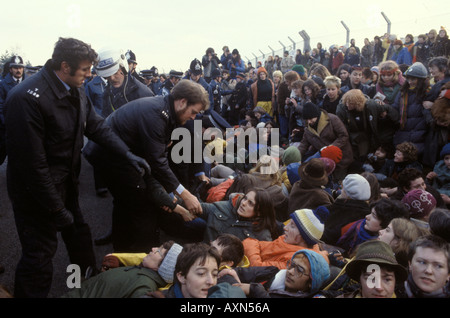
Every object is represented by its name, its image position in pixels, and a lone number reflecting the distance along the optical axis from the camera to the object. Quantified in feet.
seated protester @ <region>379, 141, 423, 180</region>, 15.28
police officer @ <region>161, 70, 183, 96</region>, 28.43
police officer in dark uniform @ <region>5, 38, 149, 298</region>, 7.59
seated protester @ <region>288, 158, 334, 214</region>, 12.83
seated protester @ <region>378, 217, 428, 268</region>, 8.87
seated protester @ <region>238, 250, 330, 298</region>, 8.06
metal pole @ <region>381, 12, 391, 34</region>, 38.80
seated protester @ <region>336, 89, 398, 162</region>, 17.25
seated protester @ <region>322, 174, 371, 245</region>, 11.62
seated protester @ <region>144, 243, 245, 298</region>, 7.11
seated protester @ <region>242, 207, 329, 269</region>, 10.32
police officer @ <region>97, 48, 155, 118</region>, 14.28
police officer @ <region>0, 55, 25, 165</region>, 18.07
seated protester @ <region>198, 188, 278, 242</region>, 11.57
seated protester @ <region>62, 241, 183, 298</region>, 7.45
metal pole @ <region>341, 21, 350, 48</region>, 44.63
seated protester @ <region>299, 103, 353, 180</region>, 17.42
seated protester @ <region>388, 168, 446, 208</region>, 12.90
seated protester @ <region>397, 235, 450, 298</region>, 7.00
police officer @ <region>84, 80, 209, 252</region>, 9.91
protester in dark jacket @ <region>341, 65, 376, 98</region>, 20.76
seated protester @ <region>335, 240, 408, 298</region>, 7.14
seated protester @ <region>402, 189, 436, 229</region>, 11.39
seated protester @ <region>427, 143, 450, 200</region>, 14.06
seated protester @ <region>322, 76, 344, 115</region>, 19.79
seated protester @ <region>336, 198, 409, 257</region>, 10.14
